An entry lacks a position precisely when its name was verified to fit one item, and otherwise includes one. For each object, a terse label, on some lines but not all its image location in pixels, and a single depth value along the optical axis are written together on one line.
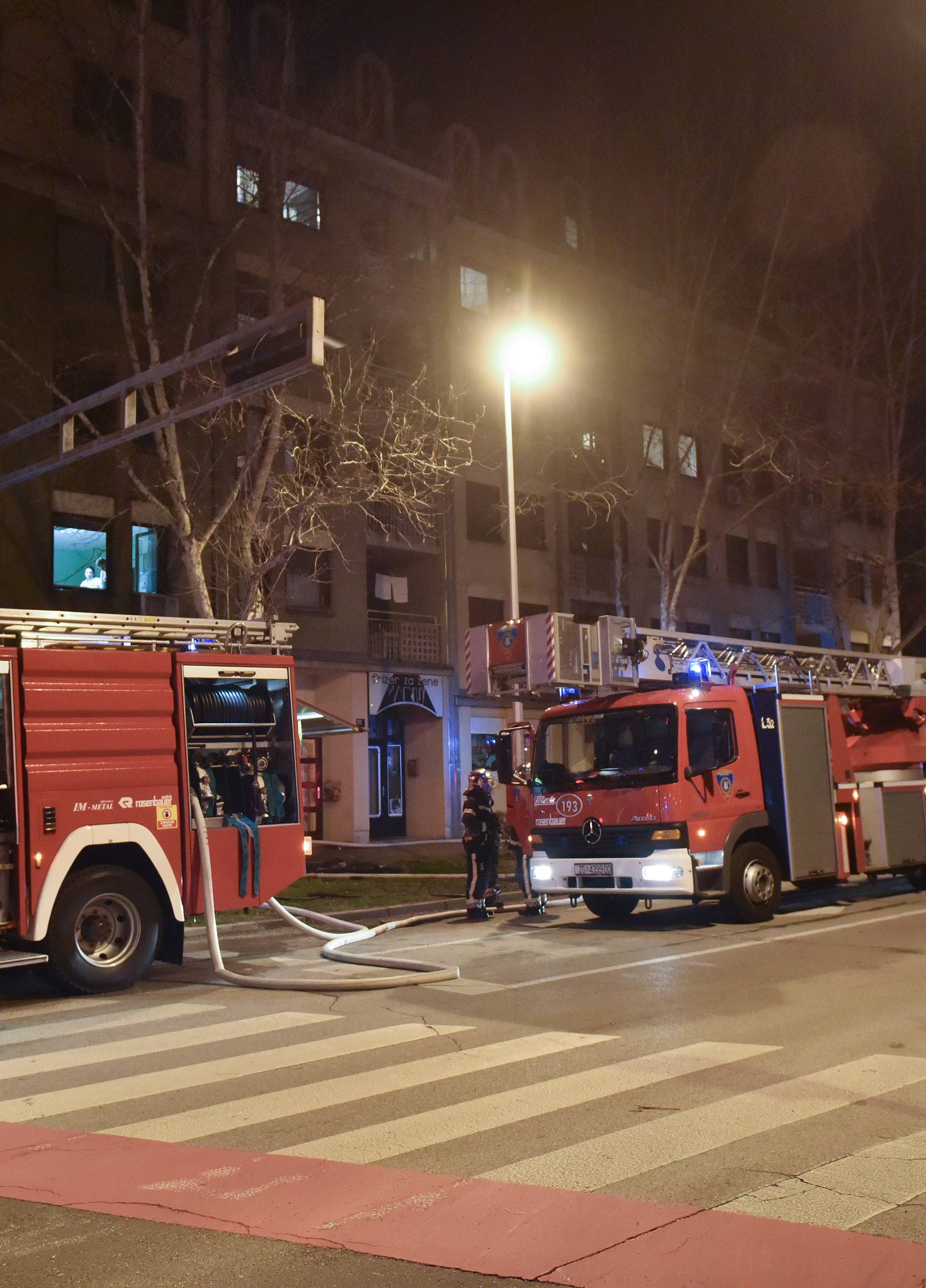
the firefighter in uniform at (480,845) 14.47
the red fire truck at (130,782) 9.41
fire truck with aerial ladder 12.63
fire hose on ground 9.67
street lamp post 20.92
